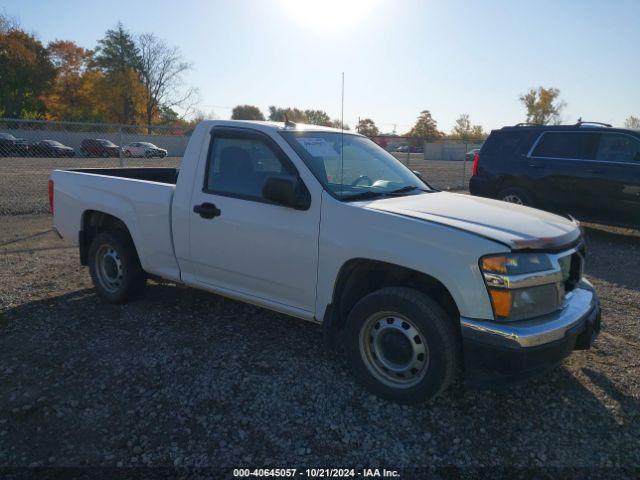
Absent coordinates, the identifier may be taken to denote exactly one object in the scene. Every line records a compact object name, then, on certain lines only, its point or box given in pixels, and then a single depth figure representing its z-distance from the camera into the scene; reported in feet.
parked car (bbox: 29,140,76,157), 76.23
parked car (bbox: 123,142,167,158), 72.46
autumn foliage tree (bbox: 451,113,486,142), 277.29
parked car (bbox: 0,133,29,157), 72.38
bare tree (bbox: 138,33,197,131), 216.54
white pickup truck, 9.68
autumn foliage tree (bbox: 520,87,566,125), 234.79
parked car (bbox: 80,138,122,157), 83.10
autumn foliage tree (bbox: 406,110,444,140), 251.87
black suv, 26.58
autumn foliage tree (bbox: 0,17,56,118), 172.35
